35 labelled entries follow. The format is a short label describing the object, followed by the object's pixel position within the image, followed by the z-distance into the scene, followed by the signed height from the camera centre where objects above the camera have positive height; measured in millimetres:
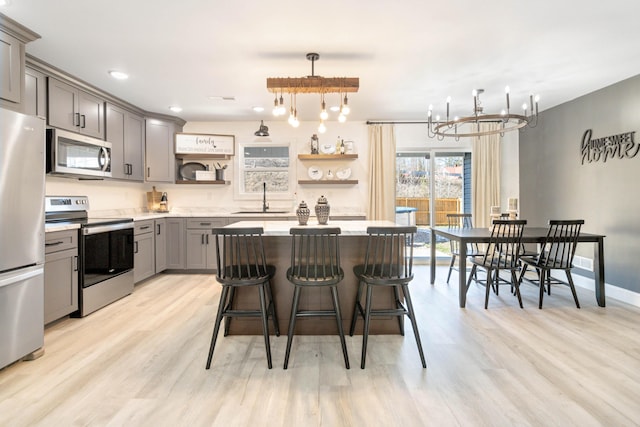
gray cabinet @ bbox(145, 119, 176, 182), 5117 +938
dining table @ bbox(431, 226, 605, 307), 3621 -414
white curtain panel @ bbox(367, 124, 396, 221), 5582 +660
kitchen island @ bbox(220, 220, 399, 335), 2846 -706
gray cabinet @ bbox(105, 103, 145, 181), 4289 +964
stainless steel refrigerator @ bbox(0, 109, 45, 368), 2217 -146
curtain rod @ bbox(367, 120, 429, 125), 5636 +1487
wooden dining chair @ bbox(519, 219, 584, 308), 3564 -533
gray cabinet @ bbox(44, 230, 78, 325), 2918 -546
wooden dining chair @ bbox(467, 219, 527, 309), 3617 -328
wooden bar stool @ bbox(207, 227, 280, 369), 2340 -467
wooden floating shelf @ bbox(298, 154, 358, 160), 5387 +891
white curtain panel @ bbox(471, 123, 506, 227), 5602 +572
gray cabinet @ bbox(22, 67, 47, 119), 3041 +1109
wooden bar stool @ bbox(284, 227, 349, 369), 2309 -456
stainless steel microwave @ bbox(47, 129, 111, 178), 3252 +611
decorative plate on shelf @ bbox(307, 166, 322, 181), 5609 +632
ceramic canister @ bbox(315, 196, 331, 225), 3133 +13
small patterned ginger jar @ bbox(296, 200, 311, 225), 3068 -13
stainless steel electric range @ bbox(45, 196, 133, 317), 3277 -412
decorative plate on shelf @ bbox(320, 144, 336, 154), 5488 +1021
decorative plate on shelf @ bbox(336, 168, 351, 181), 5559 +625
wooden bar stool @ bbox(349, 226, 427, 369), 2354 -459
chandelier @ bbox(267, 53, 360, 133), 3043 +1145
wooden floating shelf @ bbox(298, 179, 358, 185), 5500 +508
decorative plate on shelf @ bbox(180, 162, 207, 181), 5633 +722
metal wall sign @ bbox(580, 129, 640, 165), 3732 +753
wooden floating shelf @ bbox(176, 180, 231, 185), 5422 +494
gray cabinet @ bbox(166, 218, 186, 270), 5105 -436
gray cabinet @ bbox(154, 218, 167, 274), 4875 -445
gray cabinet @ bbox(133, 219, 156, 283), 4344 -494
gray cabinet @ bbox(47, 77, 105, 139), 3334 +1110
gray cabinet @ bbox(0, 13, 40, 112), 2418 +1103
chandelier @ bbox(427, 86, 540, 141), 3320 +1374
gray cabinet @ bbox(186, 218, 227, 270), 5105 -451
